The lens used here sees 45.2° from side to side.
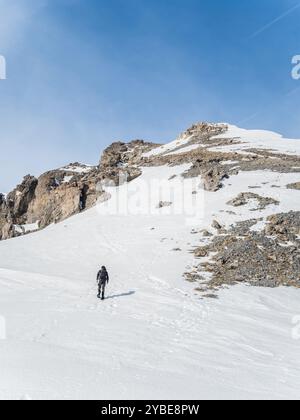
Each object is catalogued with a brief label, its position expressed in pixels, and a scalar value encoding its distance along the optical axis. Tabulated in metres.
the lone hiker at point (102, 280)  17.82
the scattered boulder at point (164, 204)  37.86
